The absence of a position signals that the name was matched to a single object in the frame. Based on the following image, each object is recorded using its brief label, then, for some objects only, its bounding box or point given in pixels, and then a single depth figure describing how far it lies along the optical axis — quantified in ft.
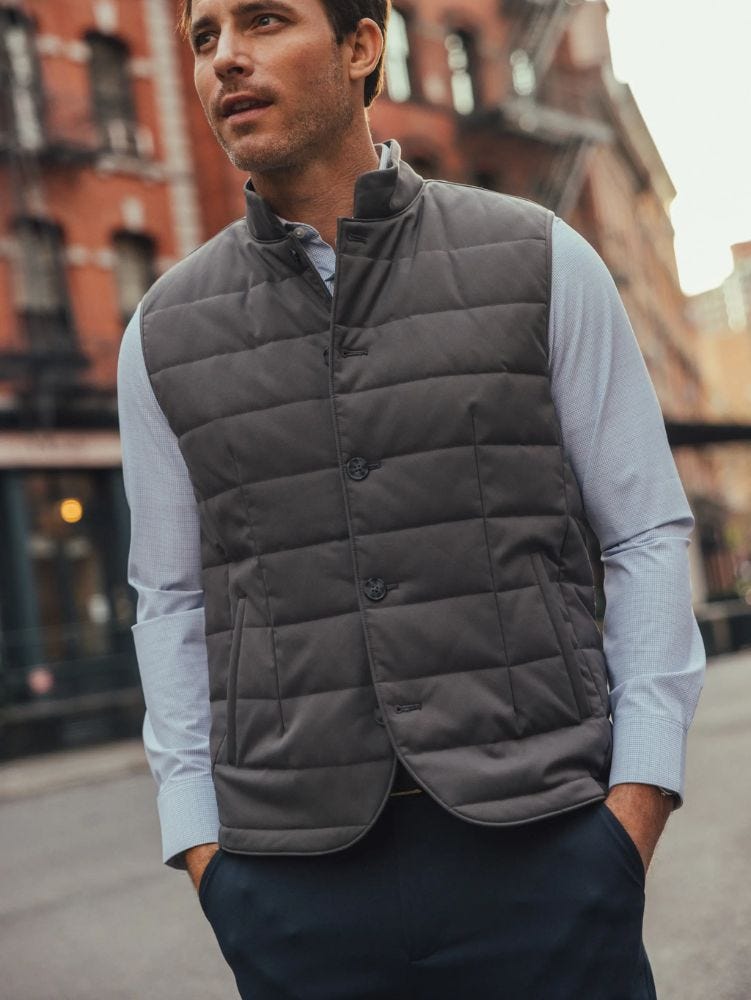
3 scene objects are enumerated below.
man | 6.66
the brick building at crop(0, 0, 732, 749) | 68.54
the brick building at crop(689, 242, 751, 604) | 294.46
